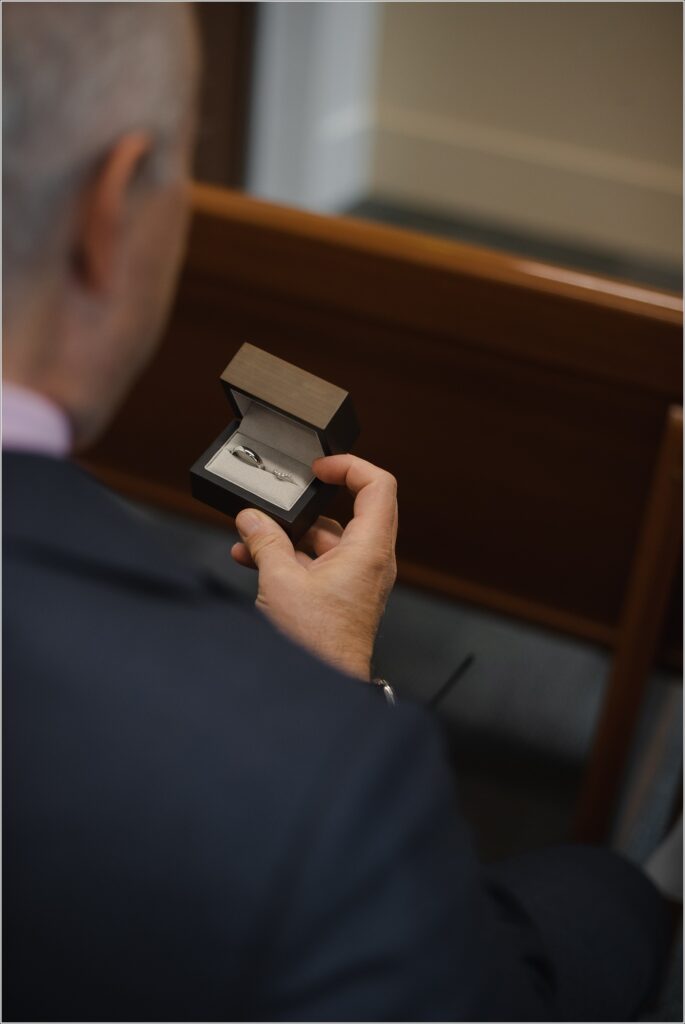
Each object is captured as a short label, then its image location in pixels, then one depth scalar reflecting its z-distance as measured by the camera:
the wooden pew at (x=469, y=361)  1.16
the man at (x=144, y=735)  0.44
